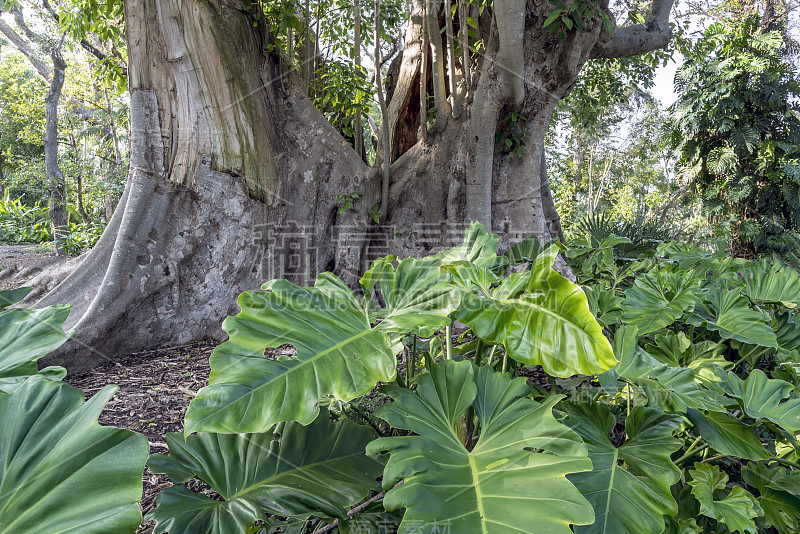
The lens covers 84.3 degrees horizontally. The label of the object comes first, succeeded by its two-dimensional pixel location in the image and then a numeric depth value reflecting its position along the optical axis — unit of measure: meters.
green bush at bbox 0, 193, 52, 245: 6.70
